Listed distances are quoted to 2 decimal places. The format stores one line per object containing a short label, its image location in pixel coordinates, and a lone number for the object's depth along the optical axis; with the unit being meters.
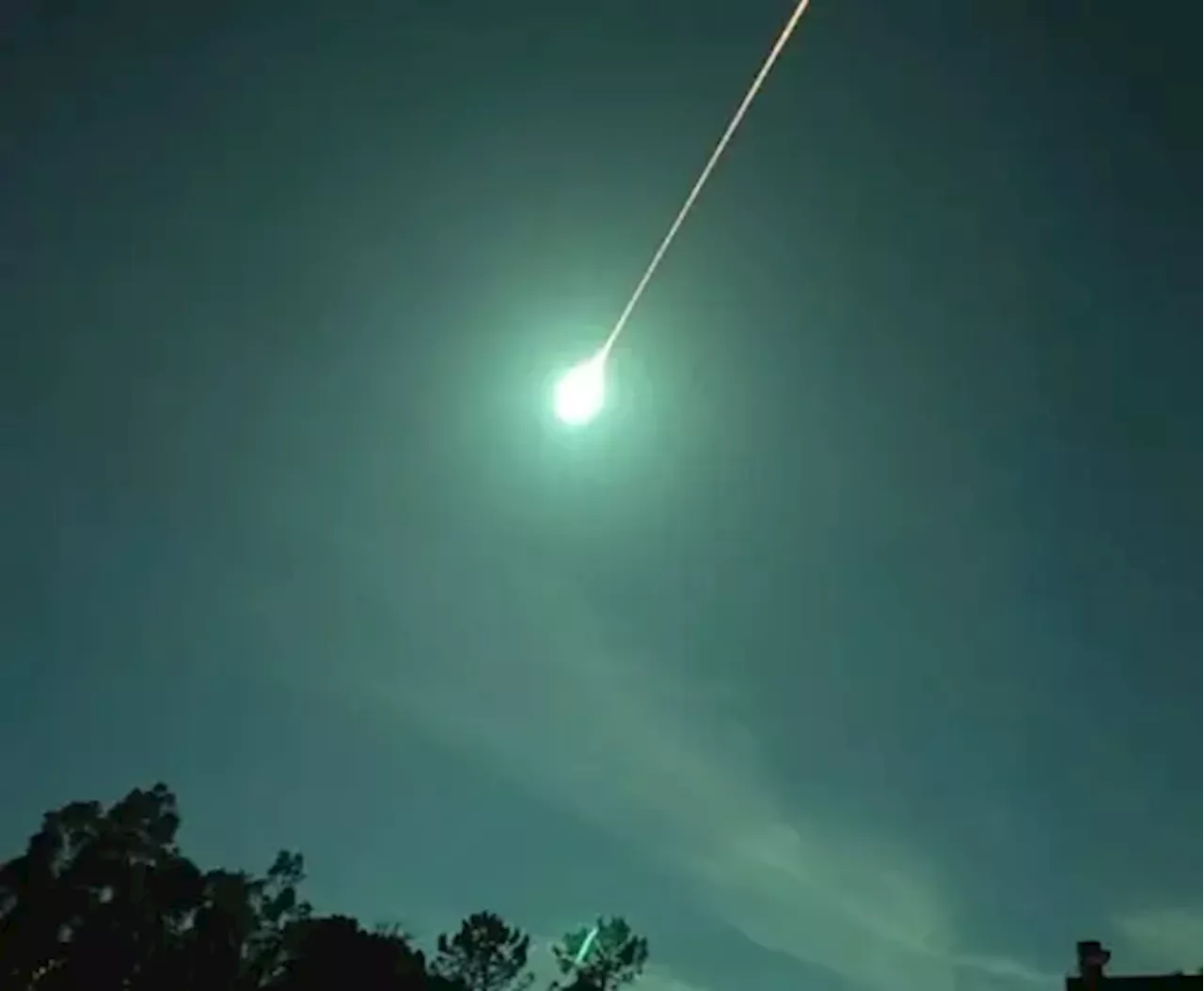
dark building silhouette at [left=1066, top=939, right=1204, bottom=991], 35.25
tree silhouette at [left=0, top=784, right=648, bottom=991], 48.00
